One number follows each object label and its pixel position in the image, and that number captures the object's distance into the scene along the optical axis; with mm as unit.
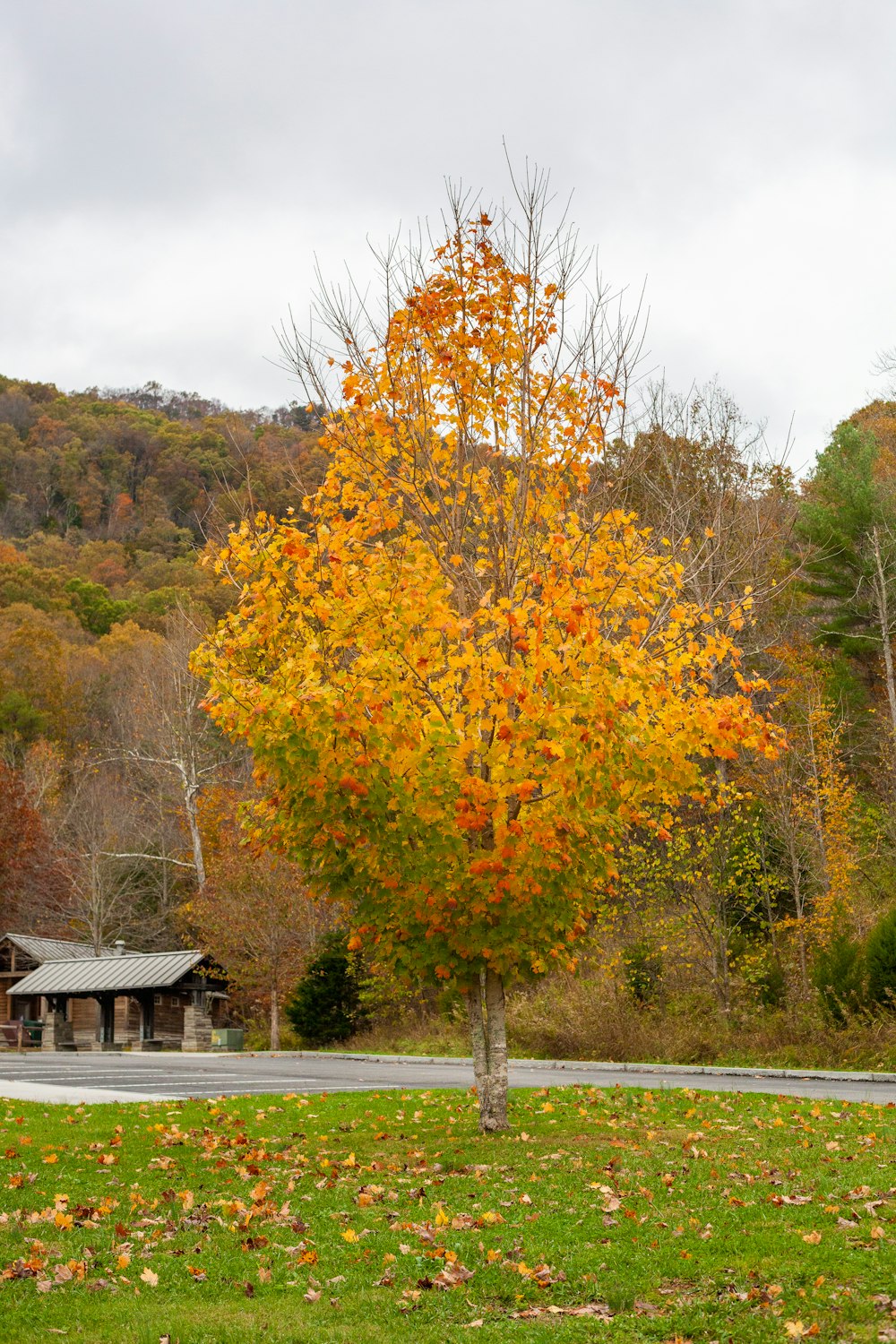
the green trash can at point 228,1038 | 32562
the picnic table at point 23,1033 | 39906
